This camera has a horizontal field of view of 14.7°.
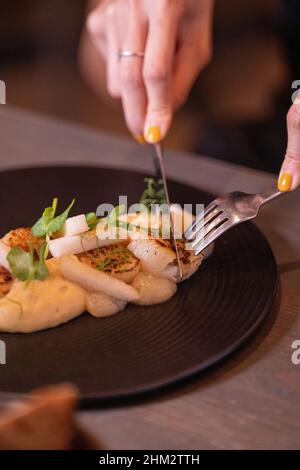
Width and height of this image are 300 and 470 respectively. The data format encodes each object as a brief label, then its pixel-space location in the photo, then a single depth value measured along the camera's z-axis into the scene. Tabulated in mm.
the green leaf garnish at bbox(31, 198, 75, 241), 893
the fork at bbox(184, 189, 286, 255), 923
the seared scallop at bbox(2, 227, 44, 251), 890
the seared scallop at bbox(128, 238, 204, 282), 897
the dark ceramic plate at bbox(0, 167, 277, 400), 803
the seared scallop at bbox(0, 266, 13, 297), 858
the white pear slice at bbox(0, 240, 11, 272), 874
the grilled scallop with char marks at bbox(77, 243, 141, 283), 884
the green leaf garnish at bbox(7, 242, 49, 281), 855
